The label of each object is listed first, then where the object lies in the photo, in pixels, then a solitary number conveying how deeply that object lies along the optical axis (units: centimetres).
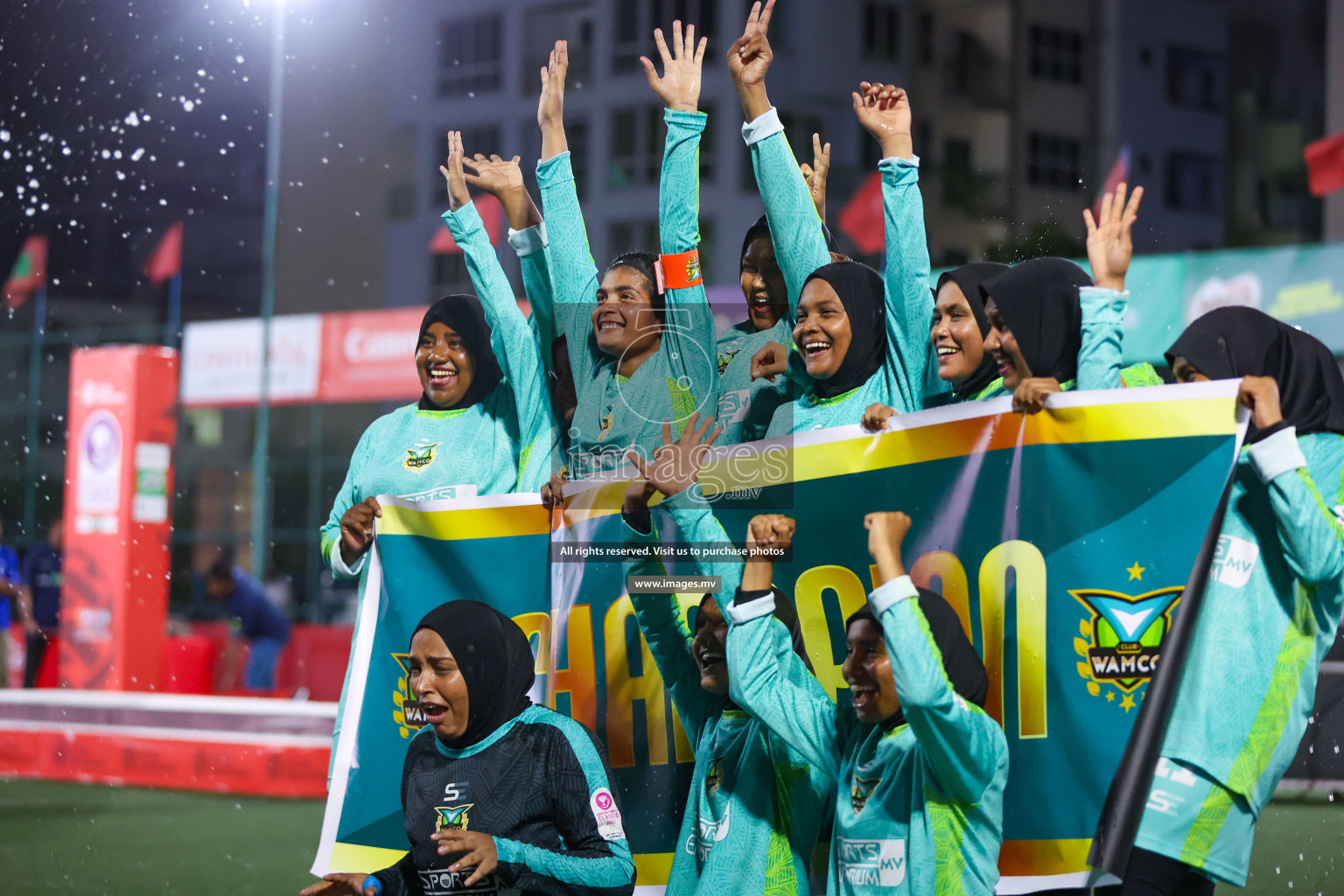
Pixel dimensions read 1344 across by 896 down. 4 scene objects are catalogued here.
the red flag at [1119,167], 1909
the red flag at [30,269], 2350
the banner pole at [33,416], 2329
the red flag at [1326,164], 1686
